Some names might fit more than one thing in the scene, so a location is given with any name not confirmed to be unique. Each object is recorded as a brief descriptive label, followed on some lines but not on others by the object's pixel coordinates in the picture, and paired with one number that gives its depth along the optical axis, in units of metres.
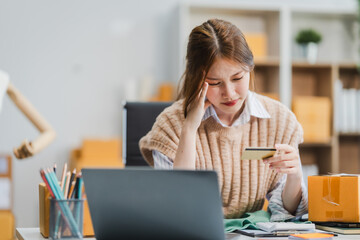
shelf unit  5.12
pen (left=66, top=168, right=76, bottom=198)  1.73
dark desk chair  2.66
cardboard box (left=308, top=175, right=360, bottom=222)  1.88
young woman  2.14
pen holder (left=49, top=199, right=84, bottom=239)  1.69
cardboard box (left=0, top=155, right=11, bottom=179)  4.49
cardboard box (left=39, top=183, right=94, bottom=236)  1.75
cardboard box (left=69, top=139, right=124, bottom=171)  4.53
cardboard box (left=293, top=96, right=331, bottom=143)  5.12
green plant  5.28
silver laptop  1.52
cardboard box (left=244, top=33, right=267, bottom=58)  5.01
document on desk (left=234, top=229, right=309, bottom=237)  1.79
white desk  1.78
